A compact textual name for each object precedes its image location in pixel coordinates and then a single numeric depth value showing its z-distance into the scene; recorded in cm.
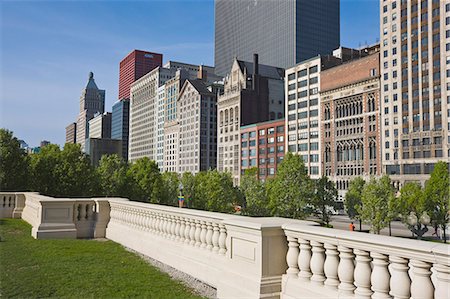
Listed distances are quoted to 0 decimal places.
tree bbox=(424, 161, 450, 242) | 5050
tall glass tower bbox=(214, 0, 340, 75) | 17925
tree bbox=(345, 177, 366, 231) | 6222
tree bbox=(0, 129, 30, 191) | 3391
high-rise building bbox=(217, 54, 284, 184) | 14038
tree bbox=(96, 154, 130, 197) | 5794
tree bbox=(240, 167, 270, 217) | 5881
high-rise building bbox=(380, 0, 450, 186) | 7981
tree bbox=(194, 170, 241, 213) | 6619
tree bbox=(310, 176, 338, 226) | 5686
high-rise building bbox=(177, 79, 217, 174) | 16312
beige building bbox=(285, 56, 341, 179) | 11025
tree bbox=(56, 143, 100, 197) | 4259
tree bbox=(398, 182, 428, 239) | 5150
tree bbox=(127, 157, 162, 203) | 5988
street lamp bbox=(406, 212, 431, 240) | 4844
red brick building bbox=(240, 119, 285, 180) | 12172
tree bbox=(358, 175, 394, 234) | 5022
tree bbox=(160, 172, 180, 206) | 7695
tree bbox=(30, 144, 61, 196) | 3991
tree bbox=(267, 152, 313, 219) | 5359
